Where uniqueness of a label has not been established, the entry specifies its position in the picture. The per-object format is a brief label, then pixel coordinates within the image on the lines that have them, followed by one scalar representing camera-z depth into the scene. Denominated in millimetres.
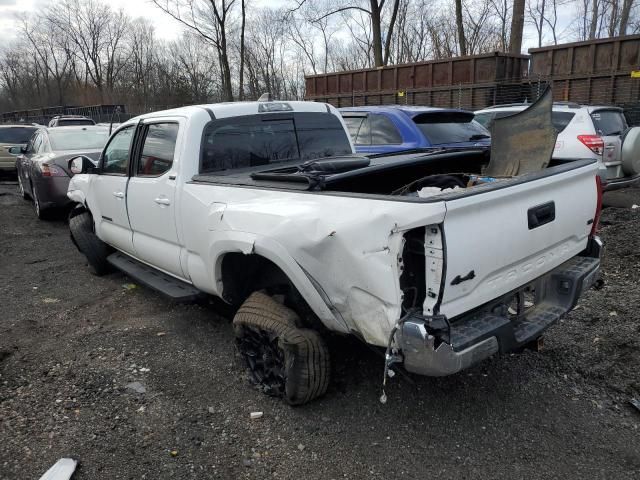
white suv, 7680
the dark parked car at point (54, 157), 8352
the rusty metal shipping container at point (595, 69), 12336
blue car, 6840
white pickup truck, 2373
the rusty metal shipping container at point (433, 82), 14523
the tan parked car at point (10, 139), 14852
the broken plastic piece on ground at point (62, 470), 2605
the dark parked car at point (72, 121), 21016
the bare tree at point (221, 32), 29844
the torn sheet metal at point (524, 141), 3484
